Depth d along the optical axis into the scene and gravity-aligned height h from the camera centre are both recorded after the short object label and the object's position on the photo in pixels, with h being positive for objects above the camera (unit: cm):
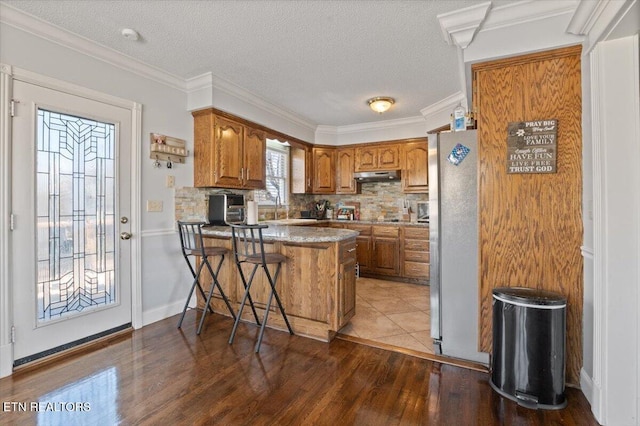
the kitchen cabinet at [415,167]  492 +74
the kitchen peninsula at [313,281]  261 -65
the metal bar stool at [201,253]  287 -41
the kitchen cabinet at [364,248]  505 -64
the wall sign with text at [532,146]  202 +45
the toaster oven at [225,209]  358 +3
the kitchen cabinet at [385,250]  482 -64
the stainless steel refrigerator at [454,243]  229 -25
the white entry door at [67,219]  222 -7
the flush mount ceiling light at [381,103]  395 +145
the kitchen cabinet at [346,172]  552 +73
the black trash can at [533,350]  176 -83
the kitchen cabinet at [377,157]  513 +95
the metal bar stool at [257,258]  247 -41
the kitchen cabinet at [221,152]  346 +73
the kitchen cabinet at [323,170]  554 +77
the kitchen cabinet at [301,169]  534 +76
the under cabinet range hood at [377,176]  512 +62
